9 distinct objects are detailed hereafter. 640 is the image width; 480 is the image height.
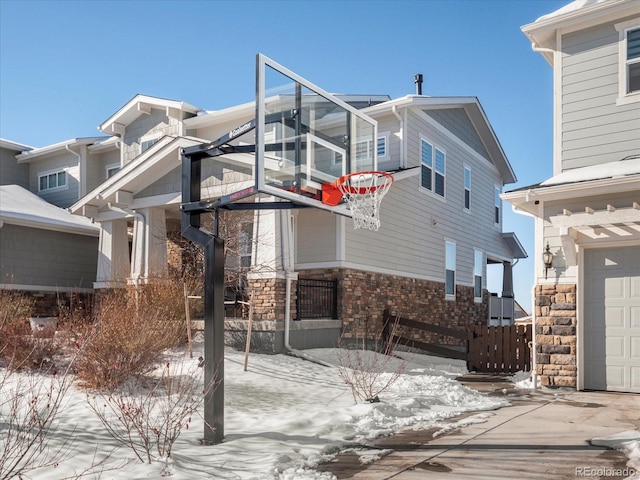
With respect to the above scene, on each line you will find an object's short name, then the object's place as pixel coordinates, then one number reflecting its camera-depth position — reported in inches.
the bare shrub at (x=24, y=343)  370.3
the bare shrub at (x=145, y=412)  236.1
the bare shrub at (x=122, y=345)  340.8
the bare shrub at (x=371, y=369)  350.9
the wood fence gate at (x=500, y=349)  522.9
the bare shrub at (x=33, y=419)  228.2
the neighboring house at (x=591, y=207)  402.0
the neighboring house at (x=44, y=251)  714.2
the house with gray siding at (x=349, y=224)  554.3
